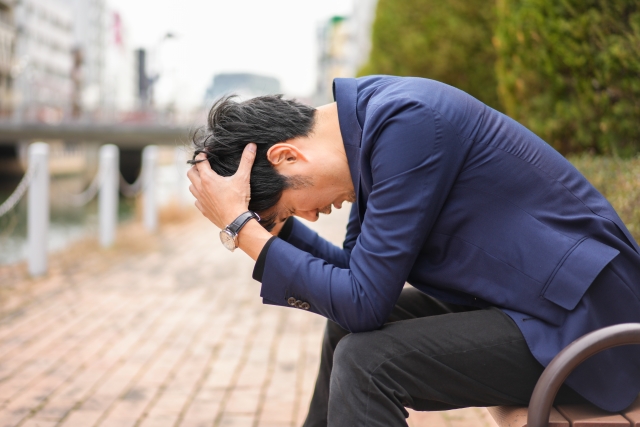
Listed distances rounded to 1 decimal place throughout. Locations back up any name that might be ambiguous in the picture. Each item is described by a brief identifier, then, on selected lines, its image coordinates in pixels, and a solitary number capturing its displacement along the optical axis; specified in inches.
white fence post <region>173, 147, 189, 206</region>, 514.9
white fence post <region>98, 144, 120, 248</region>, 309.7
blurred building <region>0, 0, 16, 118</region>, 2188.7
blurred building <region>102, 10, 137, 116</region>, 4109.3
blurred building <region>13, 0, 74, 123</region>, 2427.4
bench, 51.8
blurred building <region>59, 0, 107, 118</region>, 3499.0
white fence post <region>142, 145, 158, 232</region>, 391.5
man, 58.4
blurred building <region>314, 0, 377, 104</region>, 2647.6
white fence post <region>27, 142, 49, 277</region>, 231.6
